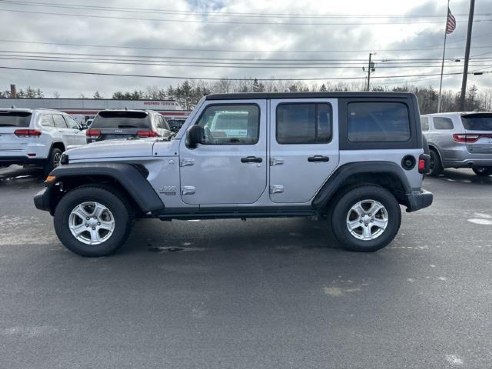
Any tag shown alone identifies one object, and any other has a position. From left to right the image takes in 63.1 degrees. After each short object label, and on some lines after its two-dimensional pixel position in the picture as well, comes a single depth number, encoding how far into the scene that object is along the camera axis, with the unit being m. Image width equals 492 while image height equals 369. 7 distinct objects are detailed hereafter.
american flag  29.91
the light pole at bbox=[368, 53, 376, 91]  51.62
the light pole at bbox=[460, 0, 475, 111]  23.92
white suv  9.73
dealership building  45.00
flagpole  38.37
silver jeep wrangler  4.84
